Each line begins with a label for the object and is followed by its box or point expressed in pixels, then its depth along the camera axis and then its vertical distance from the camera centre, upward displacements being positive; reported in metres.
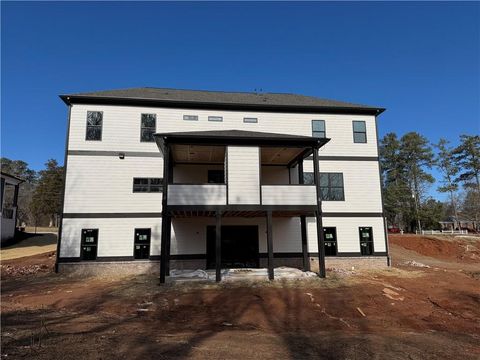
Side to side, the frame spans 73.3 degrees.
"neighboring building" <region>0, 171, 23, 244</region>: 24.70 +1.33
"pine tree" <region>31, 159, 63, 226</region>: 50.94 +5.50
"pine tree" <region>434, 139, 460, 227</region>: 48.88 +9.25
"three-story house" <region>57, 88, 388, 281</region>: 15.76 +2.74
